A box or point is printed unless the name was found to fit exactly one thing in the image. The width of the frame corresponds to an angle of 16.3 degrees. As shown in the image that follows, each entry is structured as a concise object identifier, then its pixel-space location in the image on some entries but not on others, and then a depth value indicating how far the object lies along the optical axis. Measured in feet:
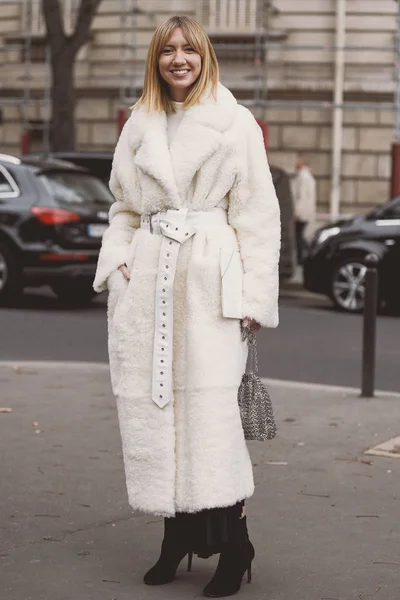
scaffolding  82.89
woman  14.87
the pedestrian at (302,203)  68.44
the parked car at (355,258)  47.34
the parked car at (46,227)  45.98
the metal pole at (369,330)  27.73
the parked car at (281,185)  53.83
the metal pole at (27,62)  87.40
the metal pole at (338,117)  82.79
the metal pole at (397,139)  68.03
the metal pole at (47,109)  87.81
